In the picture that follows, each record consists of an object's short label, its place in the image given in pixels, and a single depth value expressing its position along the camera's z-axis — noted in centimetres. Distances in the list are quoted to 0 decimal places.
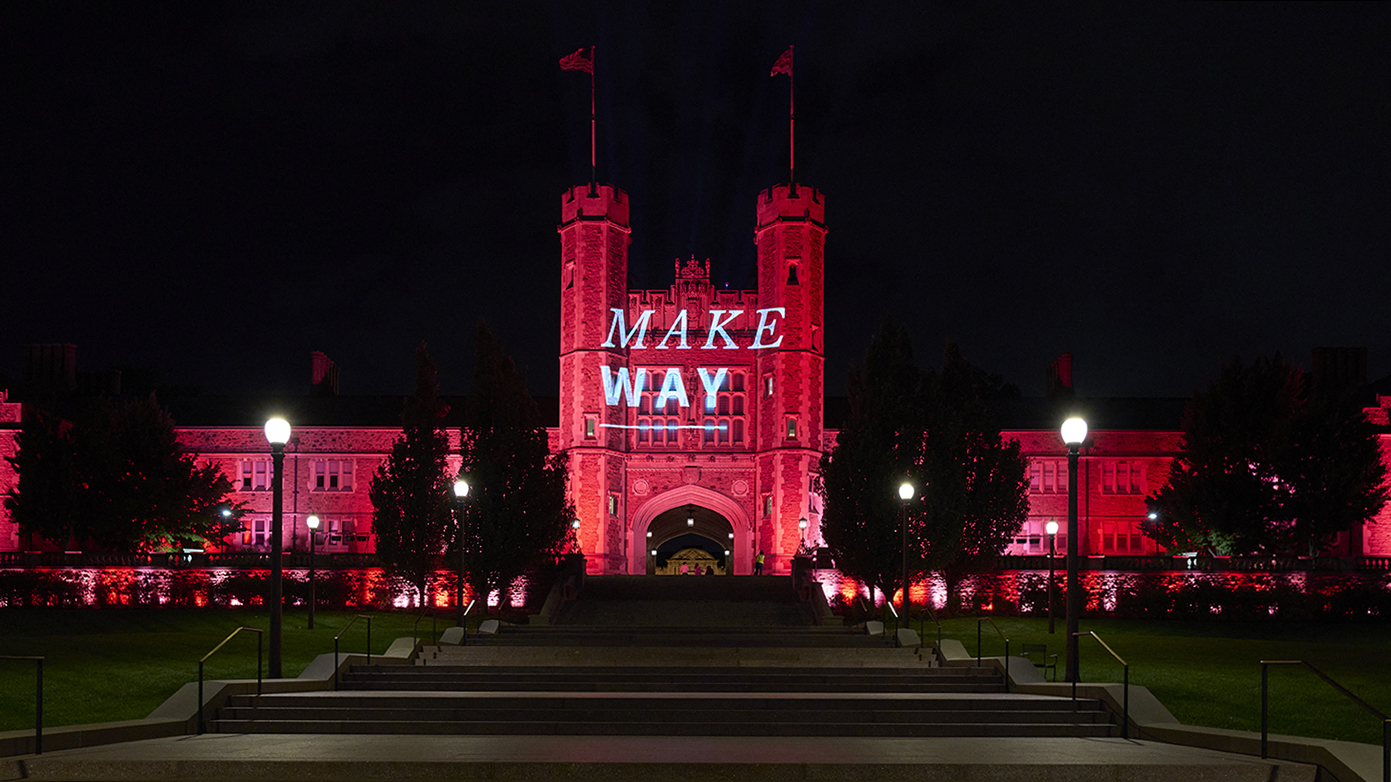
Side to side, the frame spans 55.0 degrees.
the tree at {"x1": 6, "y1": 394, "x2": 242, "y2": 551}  4669
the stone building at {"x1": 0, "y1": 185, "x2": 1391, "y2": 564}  4859
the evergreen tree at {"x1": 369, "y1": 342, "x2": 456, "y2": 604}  4059
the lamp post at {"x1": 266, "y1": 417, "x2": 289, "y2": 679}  1861
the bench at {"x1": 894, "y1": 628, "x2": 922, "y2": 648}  2559
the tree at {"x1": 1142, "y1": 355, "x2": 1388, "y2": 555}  4581
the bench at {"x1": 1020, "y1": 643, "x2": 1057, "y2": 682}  2250
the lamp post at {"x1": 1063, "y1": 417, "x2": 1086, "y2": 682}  1822
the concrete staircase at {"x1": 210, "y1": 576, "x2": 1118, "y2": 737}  1723
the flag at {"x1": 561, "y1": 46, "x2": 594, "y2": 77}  4675
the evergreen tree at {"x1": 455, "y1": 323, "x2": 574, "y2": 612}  3791
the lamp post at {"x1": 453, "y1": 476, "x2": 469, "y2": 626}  2883
